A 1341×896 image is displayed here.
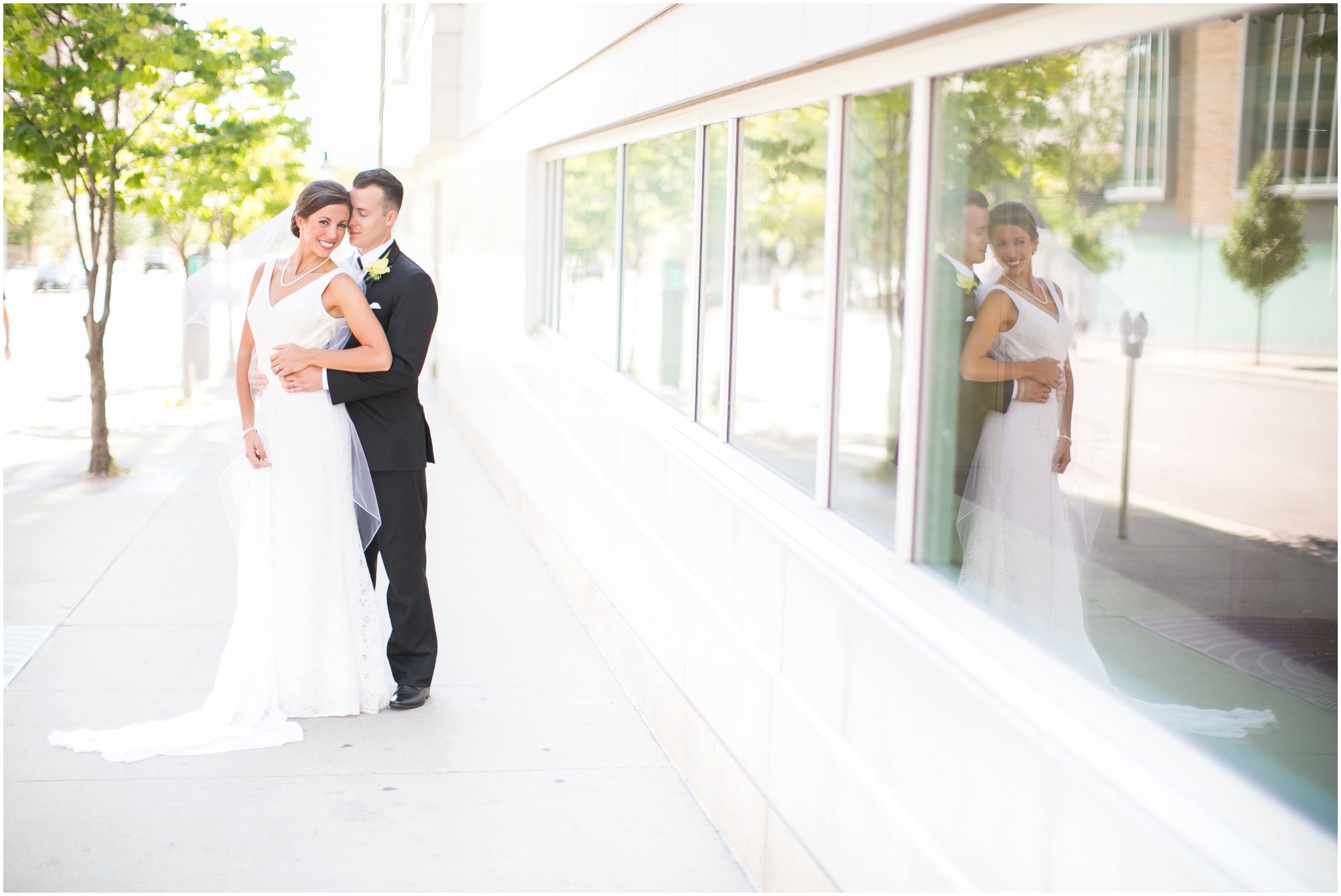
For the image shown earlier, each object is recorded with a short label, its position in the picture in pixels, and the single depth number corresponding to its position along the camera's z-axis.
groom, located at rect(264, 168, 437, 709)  5.19
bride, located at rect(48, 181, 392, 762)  5.09
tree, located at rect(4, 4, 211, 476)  9.92
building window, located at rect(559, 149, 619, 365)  7.65
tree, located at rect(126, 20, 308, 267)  11.66
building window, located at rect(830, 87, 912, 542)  3.48
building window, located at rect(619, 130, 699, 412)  5.97
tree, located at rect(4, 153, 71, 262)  68.75
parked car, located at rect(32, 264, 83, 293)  61.44
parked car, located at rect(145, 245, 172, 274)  78.14
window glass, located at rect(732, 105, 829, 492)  4.13
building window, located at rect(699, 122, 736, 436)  5.25
